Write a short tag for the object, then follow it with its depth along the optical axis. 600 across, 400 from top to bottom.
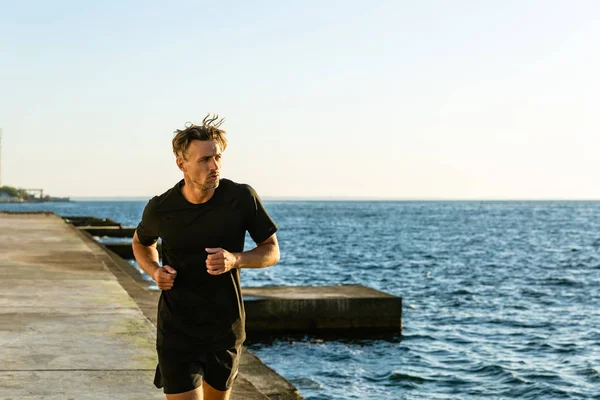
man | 3.91
